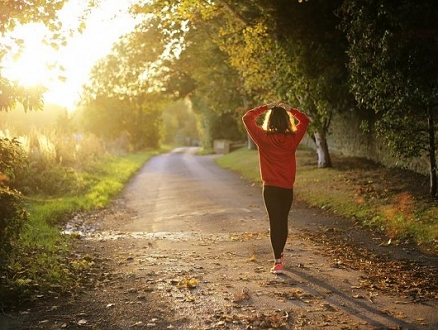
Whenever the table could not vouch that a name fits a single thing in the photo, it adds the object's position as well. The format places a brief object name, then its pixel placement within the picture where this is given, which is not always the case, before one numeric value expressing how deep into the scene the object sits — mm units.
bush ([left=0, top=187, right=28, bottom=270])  6445
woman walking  7148
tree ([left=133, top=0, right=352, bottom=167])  16281
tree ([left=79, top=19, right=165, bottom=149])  24141
